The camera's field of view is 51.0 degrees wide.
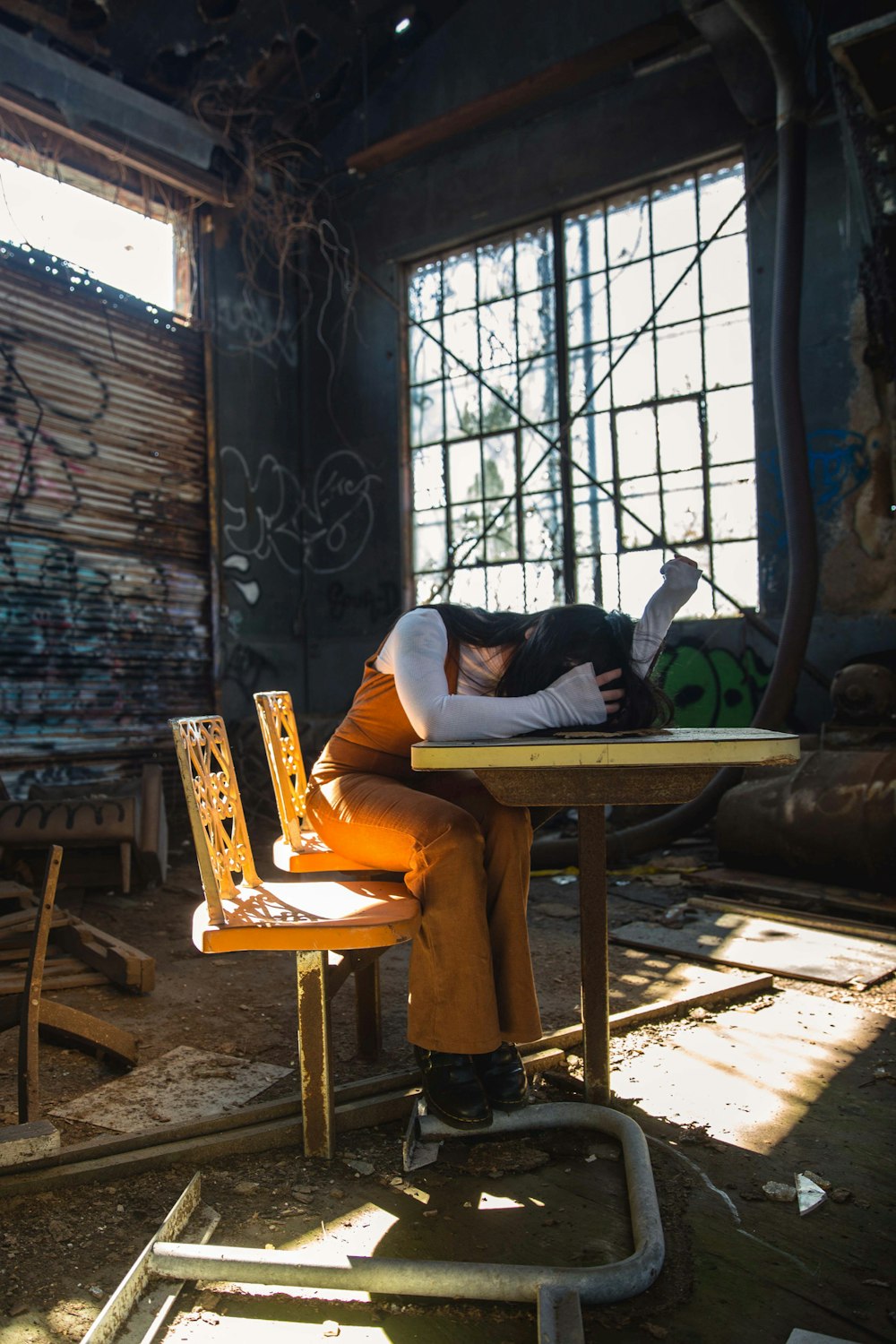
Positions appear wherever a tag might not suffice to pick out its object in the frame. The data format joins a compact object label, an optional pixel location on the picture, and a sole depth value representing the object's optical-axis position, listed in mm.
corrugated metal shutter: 6781
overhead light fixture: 8195
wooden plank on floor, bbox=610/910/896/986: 3527
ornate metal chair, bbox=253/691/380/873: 2557
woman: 2047
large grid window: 6977
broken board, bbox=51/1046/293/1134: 2344
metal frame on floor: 1479
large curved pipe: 5797
